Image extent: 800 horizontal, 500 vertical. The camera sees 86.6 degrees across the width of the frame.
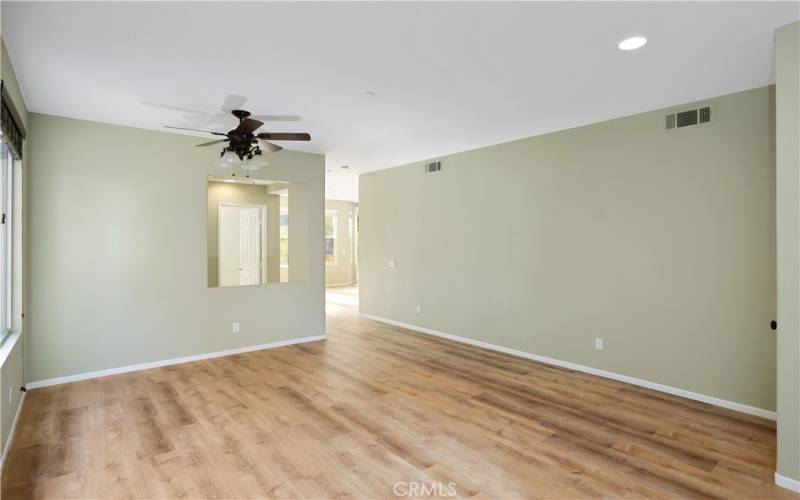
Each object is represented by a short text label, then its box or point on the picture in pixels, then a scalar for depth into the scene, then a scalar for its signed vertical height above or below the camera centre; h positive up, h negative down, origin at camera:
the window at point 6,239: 3.44 +0.12
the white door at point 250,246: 6.49 +0.08
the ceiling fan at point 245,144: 3.69 +0.95
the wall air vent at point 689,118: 3.76 +1.17
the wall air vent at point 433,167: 6.36 +1.25
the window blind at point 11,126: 2.89 +0.97
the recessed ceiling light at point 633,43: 2.69 +1.32
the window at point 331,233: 13.30 +0.54
